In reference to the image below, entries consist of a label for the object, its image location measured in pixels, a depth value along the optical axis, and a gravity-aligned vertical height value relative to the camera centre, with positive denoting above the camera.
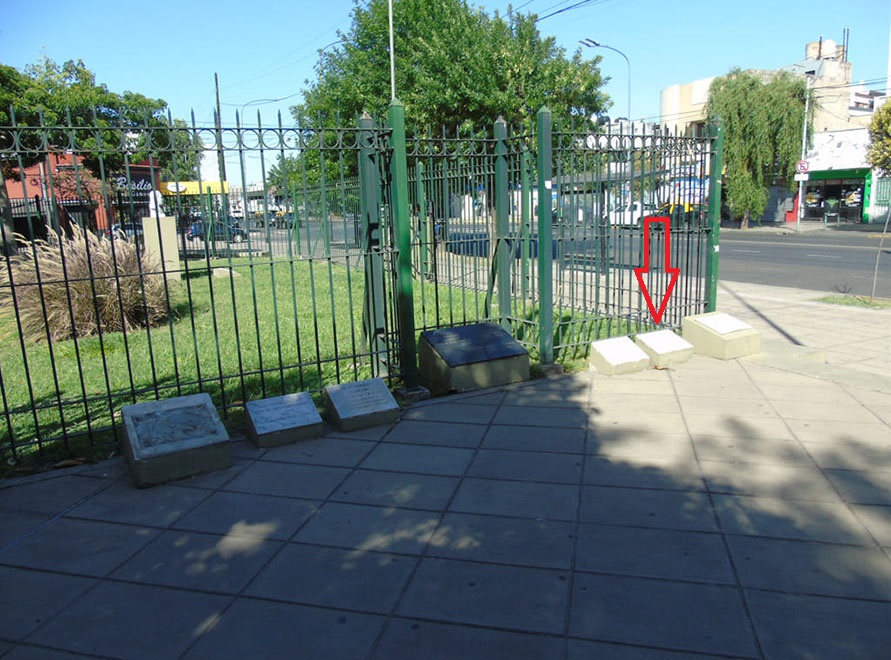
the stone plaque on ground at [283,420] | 4.89 -1.52
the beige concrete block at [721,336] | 6.95 -1.45
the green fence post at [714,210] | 7.59 -0.12
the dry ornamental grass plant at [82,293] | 9.26 -0.98
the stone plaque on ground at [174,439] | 4.26 -1.44
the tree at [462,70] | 16.05 +3.53
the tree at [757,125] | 32.84 +3.60
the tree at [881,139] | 27.25 +2.21
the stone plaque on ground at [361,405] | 5.20 -1.52
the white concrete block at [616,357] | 6.48 -1.51
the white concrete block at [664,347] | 6.68 -1.48
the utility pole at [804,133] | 33.47 +3.15
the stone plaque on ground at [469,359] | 6.04 -1.37
